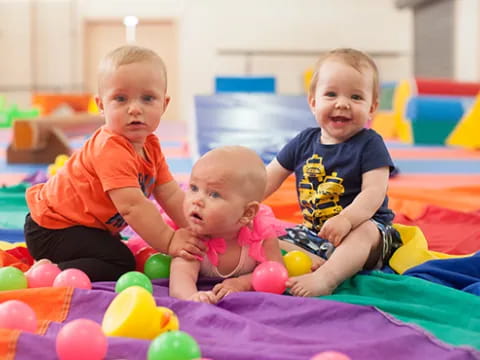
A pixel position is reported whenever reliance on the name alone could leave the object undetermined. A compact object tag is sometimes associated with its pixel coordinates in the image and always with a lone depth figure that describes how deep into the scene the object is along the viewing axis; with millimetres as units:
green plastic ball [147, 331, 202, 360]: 978
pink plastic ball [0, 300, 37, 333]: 1162
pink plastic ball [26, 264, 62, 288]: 1501
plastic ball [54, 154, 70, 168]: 3455
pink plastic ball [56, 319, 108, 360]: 1025
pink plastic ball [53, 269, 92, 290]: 1445
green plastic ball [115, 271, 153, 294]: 1422
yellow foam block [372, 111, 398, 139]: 6984
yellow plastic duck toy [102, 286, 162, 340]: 1134
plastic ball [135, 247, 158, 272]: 1729
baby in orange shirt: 1588
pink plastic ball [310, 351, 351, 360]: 942
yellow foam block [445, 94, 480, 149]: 5578
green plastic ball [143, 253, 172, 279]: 1617
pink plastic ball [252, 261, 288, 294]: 1467
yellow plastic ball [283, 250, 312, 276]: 1613
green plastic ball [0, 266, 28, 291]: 1435
